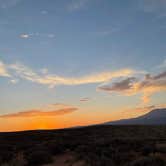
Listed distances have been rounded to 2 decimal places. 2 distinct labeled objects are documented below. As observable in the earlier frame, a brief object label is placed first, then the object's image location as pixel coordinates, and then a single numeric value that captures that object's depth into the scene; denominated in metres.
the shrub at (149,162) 16.13
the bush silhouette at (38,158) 21.48
